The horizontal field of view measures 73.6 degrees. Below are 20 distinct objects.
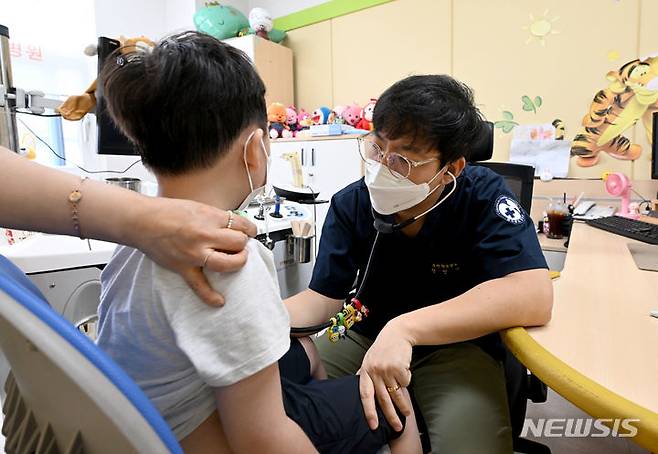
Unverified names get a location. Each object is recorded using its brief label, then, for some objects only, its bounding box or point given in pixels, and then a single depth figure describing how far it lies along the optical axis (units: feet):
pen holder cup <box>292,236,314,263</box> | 6.08
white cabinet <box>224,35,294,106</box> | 12.36
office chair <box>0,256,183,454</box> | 1.18
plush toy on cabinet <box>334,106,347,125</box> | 11.55
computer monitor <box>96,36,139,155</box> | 4.92
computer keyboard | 5.44
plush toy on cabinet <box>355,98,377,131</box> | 10.95
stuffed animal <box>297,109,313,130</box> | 12.32
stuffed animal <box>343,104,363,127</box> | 11.43
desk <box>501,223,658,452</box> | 1.93
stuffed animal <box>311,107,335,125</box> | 11.84
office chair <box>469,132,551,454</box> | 3.38
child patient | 1.77
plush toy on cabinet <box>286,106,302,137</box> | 12.55
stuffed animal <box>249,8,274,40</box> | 12.63
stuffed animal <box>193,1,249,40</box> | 12.55
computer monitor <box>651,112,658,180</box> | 7.71
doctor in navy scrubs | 2.72
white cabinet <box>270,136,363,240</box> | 10.43
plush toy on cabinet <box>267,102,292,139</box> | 12.07
